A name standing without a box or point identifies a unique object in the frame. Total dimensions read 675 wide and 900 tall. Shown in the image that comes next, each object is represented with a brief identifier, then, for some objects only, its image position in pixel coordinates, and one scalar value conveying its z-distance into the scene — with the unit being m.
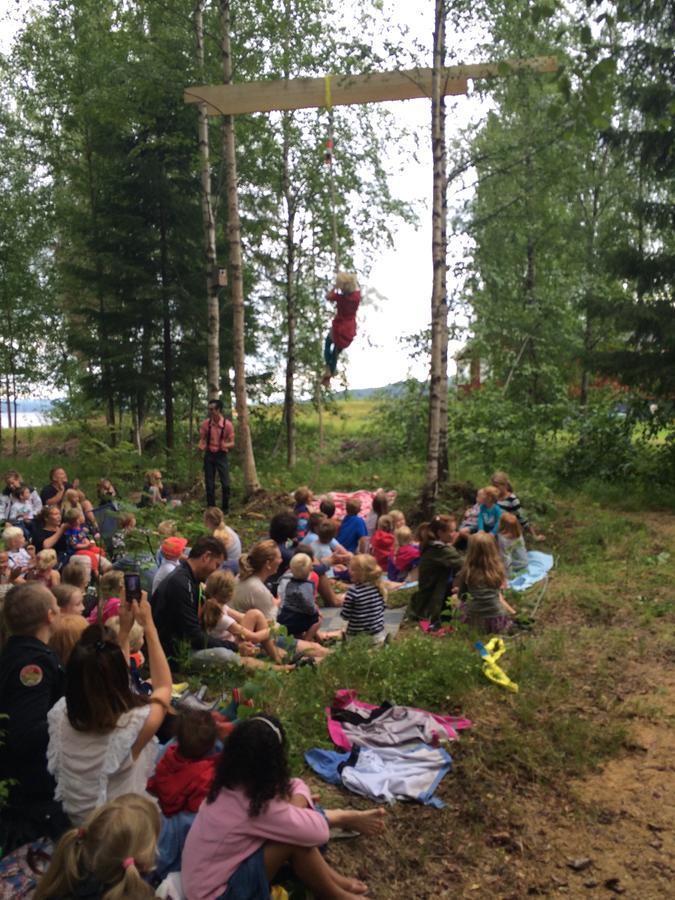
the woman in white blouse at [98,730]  3.31
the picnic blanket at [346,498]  12.51
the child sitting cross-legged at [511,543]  8.73
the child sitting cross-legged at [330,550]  8.89
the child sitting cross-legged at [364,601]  6.72
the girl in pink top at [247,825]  3.15
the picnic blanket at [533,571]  8.60
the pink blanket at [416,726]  4.88
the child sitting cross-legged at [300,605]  6.69
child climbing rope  7.79
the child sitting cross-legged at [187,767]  3.64
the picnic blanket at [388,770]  4.46
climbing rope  7.95
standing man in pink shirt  12.14
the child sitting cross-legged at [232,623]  5.73
